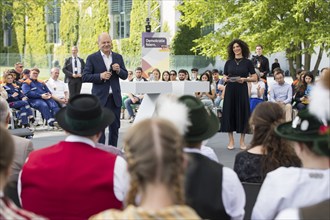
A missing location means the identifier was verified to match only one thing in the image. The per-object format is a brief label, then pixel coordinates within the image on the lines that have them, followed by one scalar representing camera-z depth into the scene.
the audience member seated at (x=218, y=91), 18.31
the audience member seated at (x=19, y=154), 5.07
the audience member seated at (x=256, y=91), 16.52
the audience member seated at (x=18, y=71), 17.81
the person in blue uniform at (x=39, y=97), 16.64
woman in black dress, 11.77
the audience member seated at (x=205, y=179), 3.73
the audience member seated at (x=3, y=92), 15.42
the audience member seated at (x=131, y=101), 19.36
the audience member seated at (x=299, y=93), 15.62
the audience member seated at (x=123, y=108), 19.98
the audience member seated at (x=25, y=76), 16.96
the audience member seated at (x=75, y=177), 3.84
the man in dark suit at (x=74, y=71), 19.53
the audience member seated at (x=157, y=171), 2.39
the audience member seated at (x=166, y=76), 19.61
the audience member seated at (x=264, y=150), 5.20
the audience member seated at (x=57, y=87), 17.70
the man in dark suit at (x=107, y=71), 10.62
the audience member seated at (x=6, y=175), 2.63
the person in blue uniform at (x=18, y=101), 16.00
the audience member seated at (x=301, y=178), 3.55
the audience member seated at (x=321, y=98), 3.20
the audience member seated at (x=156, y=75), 20.08
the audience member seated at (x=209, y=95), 18.34
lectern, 11.86
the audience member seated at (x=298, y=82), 15.80
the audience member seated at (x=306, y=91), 15.40
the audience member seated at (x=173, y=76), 19.75
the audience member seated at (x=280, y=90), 15.75
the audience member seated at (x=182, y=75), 18.81
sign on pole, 23.28
